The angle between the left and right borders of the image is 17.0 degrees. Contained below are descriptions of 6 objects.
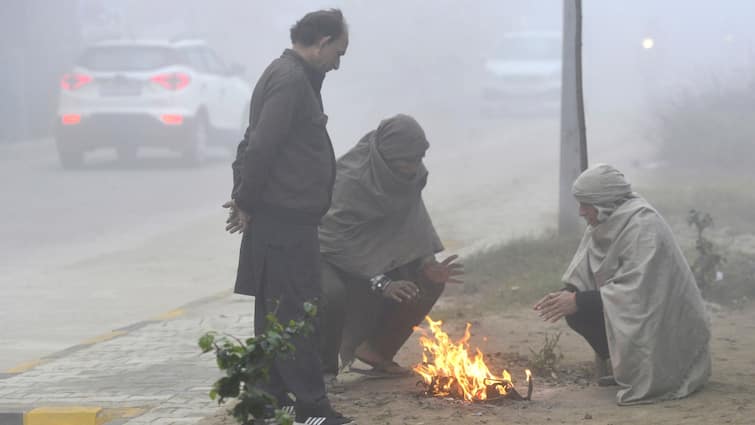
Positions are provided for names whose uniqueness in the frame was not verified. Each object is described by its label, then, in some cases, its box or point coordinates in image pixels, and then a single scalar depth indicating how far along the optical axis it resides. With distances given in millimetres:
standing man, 9926
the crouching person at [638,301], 10880
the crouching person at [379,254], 11751
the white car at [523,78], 55382
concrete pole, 20032
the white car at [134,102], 34719
